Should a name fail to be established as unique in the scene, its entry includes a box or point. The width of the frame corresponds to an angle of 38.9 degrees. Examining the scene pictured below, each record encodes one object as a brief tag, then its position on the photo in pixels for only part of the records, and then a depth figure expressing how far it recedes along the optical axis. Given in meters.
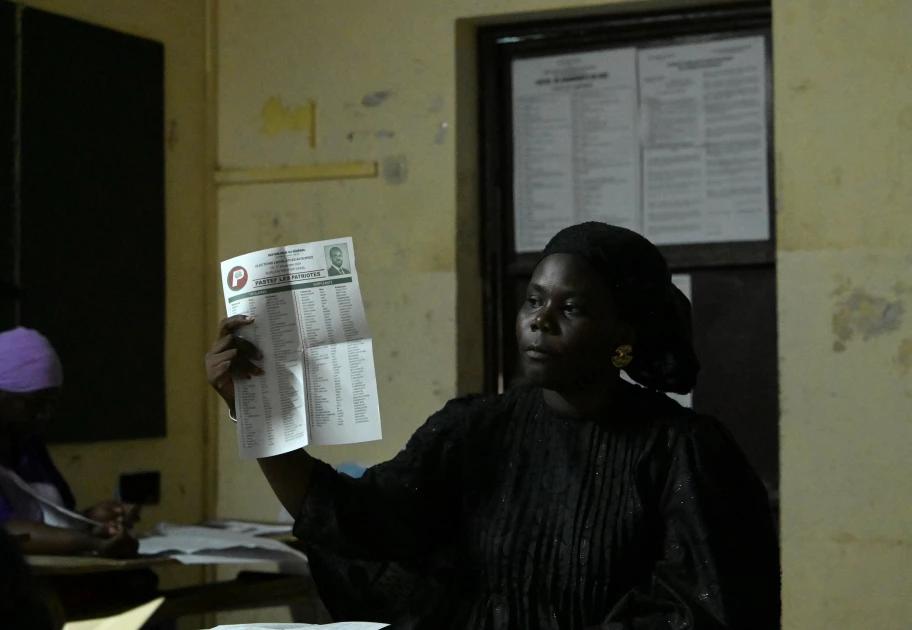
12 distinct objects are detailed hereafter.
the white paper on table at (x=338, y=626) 2.00
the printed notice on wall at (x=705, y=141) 3.98
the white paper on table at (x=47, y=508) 3.26
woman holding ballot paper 1.94
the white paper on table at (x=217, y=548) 3.26
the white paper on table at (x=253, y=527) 3.73
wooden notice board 3.98
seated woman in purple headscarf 3.14
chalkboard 3.85
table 3.01
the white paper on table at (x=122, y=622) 2.47
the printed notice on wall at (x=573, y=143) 4.12
